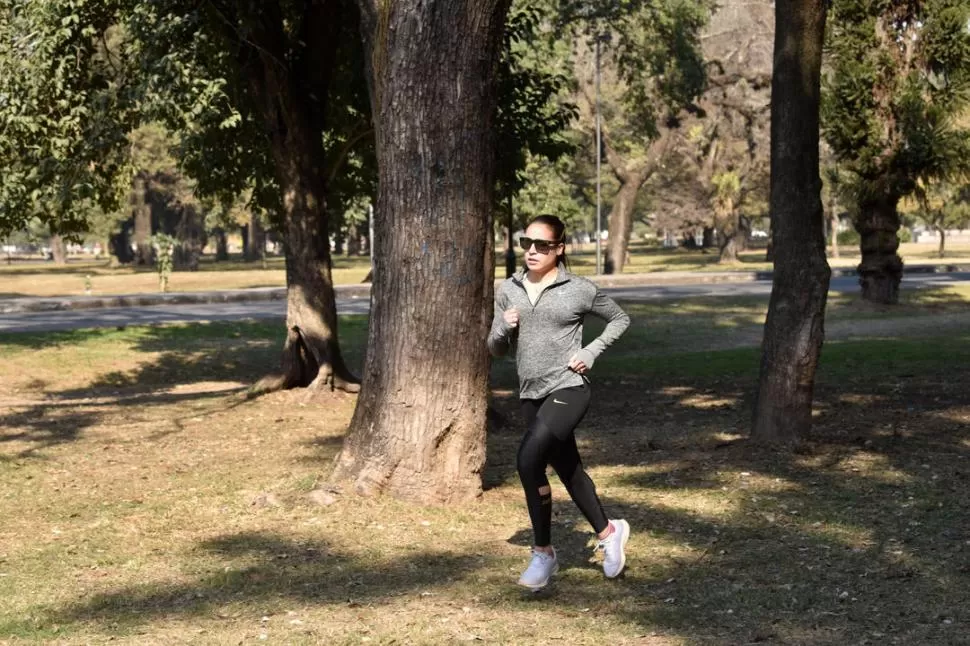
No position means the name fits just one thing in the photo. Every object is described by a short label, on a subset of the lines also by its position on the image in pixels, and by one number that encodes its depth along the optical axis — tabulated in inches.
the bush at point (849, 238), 3727.9
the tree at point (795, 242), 402.3
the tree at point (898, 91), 1002.1
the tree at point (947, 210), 2690.0
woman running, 257.8
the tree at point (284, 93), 553.9
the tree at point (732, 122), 1841.8
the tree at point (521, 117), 628.4
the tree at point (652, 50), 1317.7
